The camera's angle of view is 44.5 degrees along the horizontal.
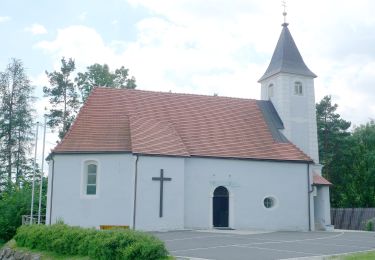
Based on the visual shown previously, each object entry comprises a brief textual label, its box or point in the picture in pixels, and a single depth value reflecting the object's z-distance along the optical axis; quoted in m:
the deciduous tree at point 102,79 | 42.19
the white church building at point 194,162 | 24.22
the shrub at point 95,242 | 13.16
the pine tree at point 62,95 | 42.66
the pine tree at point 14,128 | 39.19
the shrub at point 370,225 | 31.89
